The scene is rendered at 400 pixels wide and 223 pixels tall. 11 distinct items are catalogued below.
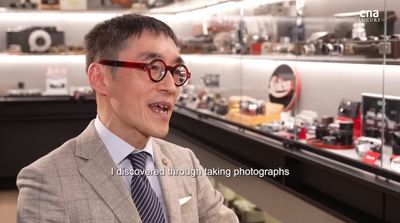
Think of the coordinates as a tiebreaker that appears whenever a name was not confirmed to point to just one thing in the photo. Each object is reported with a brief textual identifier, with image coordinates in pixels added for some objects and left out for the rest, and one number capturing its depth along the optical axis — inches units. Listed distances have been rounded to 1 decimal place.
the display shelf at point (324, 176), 90.5
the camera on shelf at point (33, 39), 234.3
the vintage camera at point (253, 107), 146.5
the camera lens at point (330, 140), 111.2
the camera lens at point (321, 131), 116.3
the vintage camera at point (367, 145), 97.7
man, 55.8
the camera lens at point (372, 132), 100.2
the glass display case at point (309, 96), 95.5
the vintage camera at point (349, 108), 112.9
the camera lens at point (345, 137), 108.8
